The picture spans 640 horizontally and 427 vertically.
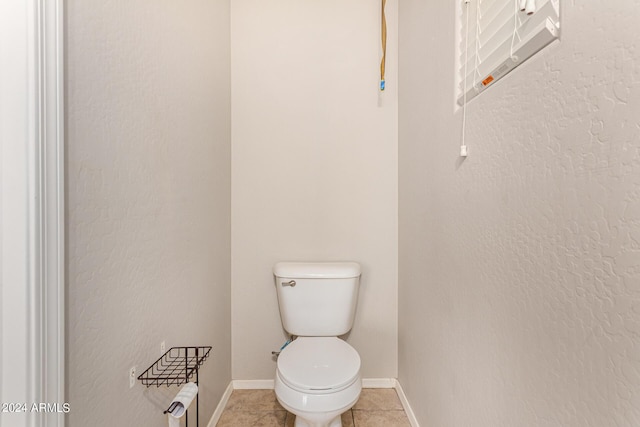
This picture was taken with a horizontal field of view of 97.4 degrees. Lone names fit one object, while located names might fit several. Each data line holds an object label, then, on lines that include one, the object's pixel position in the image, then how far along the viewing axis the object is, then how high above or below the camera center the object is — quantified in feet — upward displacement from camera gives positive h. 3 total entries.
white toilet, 3.37 -2.04
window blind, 1.98 +1.45
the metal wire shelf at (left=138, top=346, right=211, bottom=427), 2.71 -1.72
